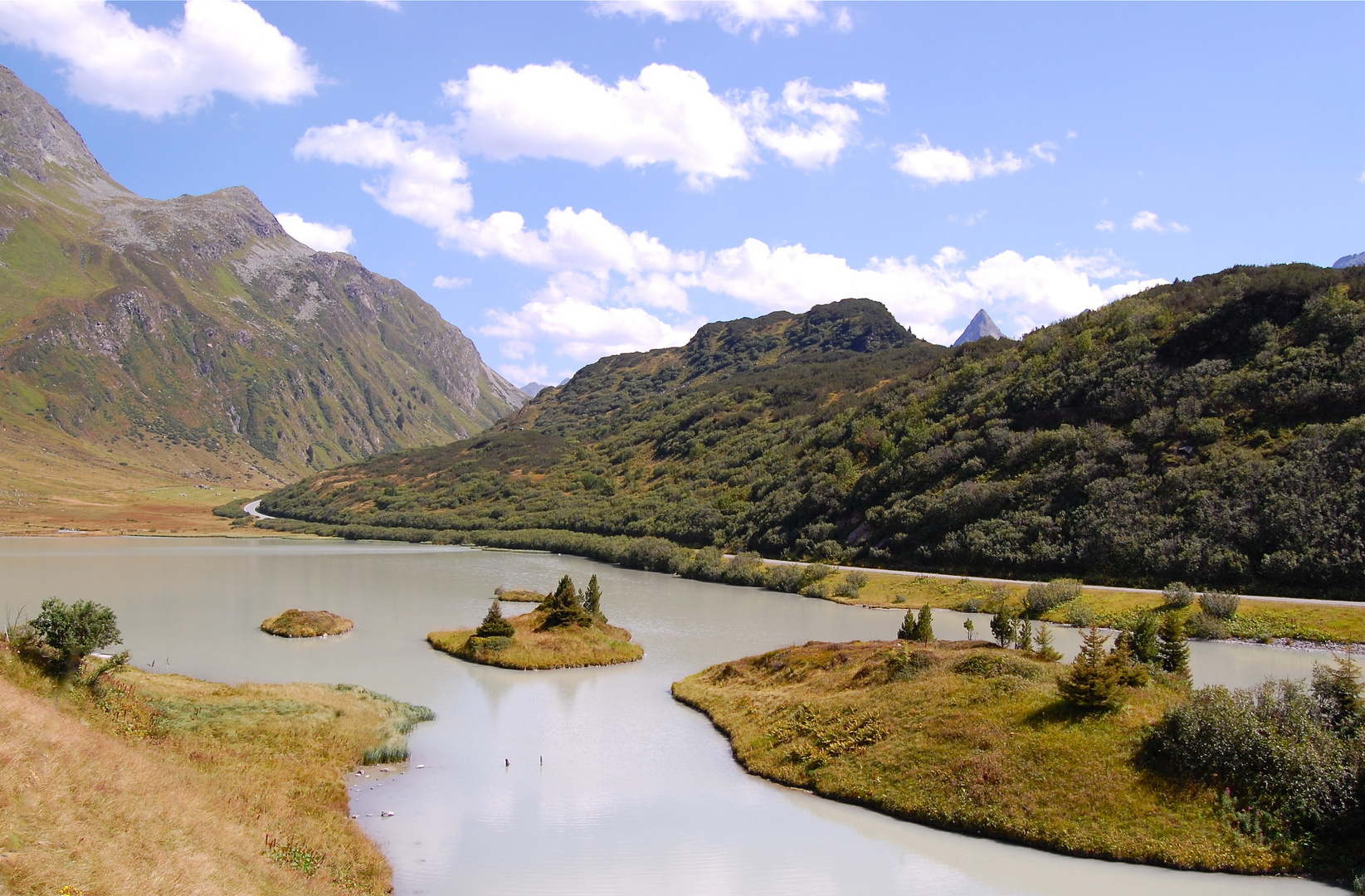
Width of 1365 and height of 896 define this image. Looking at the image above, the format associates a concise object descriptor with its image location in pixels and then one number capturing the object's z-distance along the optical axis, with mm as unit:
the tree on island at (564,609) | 47156
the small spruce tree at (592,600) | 52272
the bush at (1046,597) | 58094
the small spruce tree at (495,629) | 45250
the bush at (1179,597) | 52000
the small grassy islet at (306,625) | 51281
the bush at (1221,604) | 49250
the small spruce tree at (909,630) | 38188
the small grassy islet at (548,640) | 43219
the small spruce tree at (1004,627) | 36375
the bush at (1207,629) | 47669
